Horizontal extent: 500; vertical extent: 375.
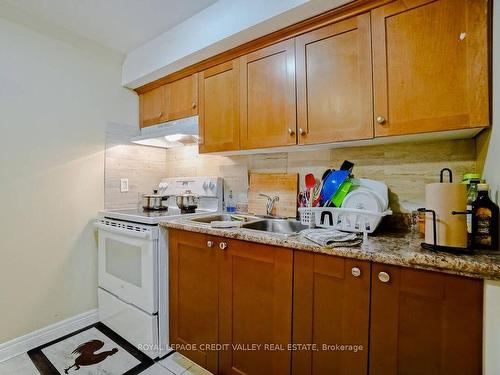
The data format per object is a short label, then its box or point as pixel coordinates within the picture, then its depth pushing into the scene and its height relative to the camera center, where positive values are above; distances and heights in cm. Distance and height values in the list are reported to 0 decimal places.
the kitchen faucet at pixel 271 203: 182 -13
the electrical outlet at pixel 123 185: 226 +2
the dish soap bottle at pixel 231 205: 207 -15
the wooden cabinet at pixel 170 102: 195 +71
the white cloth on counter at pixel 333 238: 103 -22
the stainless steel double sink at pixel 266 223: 165 -25
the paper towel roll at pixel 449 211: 88 -9
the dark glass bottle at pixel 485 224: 91 -14
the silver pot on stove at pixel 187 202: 204 -13
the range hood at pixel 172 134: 186 +41
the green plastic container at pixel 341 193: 138 -4
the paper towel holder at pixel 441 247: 87 -22
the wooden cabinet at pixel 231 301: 118 -61
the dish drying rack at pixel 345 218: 119 -16
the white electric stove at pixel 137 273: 162 -60
